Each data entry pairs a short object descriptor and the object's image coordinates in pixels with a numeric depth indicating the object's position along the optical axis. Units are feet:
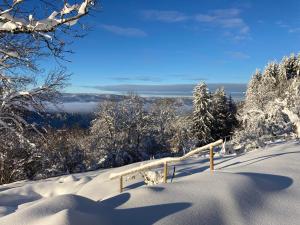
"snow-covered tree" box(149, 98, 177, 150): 102.55
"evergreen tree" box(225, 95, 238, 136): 115.52
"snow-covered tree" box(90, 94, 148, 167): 87.47
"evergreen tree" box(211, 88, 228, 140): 110.69
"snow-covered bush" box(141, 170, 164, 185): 28.61
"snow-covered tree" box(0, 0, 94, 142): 11.09
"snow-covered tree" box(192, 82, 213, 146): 106.44
